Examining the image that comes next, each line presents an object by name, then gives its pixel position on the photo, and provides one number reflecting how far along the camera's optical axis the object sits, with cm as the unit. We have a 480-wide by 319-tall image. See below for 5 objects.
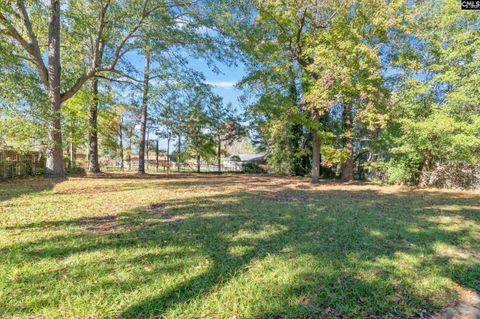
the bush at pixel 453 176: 1090
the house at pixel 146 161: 3117
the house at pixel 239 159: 2844
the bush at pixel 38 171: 1220
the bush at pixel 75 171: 1486
